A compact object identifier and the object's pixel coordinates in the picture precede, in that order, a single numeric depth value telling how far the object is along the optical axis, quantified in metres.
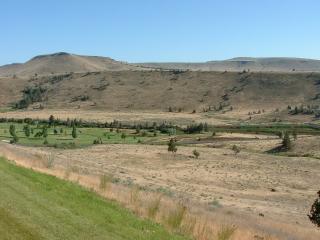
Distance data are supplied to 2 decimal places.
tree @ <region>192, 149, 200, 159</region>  83.94
